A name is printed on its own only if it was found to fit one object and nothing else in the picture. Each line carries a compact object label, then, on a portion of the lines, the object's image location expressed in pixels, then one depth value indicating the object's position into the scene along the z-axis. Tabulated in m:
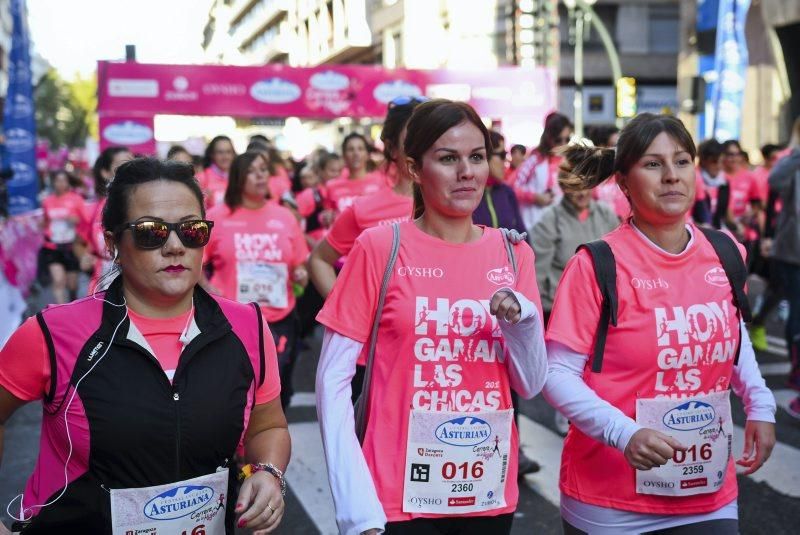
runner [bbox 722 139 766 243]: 11.38
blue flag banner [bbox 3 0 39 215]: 15.51
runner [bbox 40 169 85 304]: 12.52
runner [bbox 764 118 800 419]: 6.92
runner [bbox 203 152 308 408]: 6.02
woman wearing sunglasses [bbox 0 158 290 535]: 2.34
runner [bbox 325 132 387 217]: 9.00
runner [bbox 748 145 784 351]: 8.04
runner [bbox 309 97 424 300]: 4.70
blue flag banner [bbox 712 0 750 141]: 15.70
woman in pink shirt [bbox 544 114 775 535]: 2.80
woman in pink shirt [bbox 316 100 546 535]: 2.65
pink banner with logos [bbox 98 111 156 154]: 18.53
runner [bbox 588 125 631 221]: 7.64
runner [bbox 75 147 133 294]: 6.87
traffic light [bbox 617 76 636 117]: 20.75
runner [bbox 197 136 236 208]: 9.55
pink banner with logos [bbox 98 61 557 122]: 18.91
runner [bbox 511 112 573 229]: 8.59
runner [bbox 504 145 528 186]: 12.92
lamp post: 23.74
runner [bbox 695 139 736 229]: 8.85
